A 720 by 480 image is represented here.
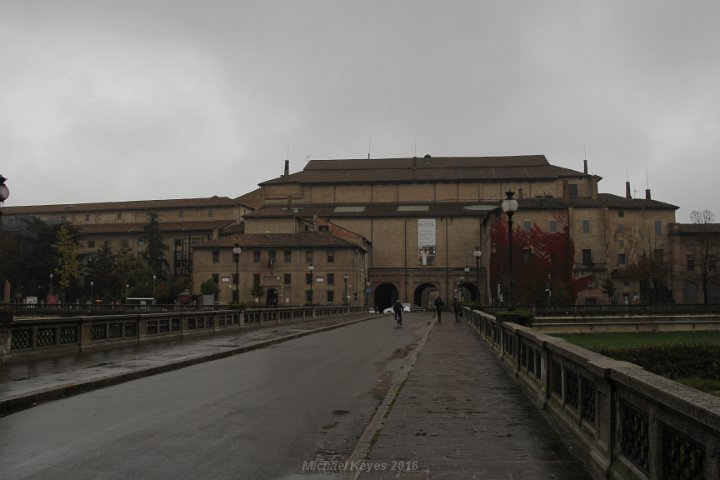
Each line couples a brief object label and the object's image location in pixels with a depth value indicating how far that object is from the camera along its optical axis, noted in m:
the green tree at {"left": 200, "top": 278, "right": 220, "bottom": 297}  87.19
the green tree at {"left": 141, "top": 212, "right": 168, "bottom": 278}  103.06
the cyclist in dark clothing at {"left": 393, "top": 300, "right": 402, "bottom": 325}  40.06
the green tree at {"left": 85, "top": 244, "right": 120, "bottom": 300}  98.00
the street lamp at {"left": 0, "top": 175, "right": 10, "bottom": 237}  14.44
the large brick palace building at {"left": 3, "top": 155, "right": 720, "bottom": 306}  84.38
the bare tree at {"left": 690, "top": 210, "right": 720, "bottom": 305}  73.69
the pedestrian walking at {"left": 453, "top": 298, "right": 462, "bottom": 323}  45.36
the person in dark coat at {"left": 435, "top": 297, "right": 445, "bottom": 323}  44.31
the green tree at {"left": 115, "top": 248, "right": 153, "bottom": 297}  91.44
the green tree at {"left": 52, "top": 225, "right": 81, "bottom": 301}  93.38
